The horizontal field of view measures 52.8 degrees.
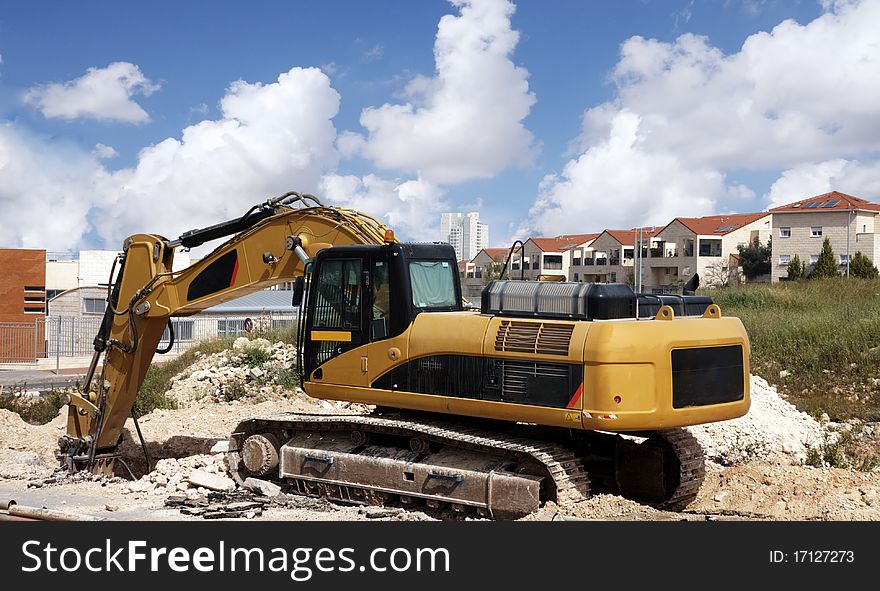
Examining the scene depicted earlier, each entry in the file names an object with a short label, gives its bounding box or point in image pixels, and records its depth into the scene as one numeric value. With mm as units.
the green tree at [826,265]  50344
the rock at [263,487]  10266
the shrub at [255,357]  20500
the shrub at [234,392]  18734
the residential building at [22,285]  43062
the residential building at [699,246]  66625
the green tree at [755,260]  64812
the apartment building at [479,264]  76862
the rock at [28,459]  13312
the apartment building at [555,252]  79000
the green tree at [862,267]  50094
